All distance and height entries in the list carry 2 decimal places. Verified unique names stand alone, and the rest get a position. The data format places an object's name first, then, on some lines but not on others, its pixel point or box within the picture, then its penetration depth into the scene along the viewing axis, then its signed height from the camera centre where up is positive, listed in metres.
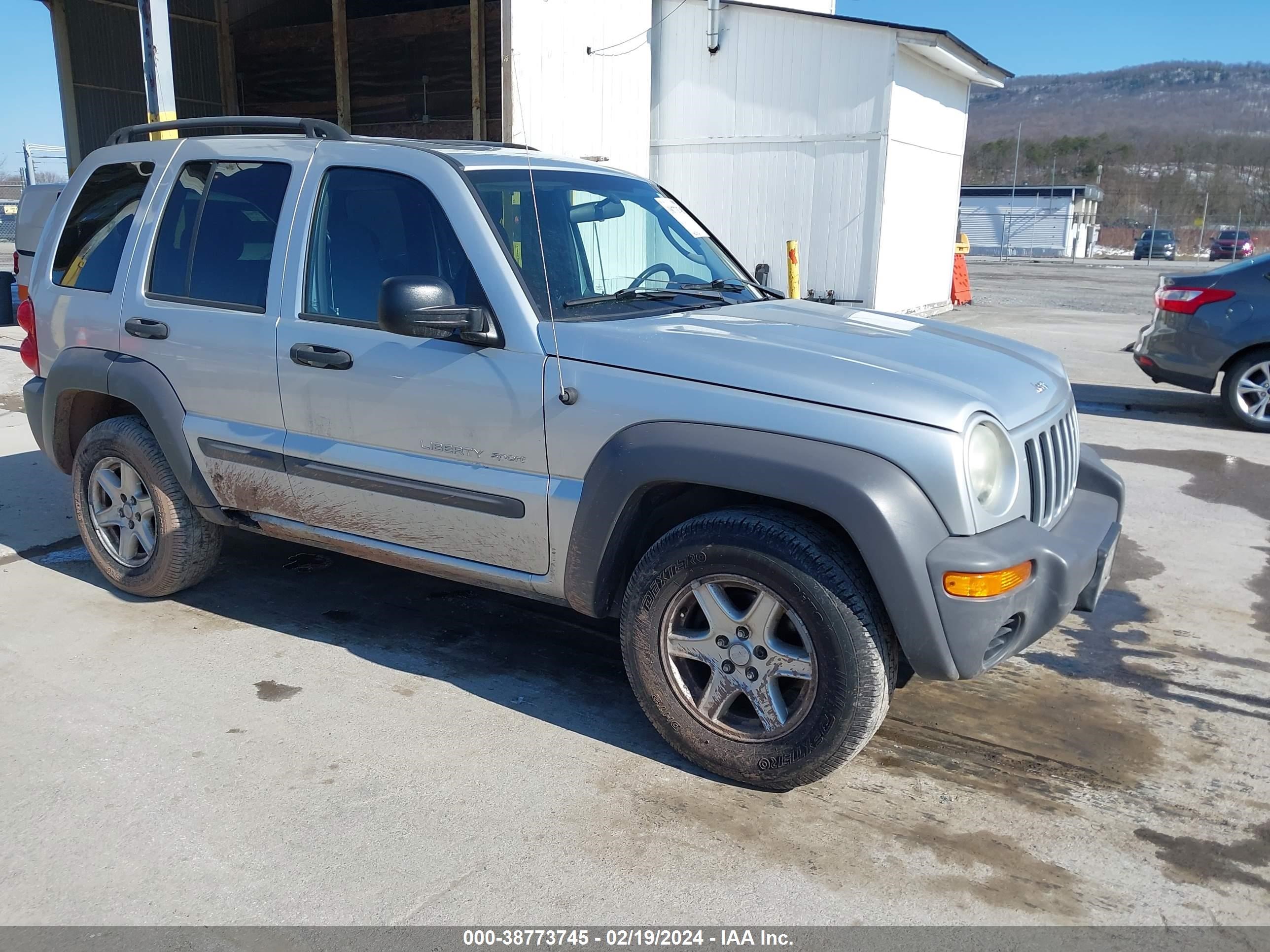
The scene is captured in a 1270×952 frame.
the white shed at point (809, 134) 15.20 +1.02
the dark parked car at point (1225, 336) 8.59 -0.97
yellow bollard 13.97 -0.78
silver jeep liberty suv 3.06 -0.73
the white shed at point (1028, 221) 56.09 -0.60
